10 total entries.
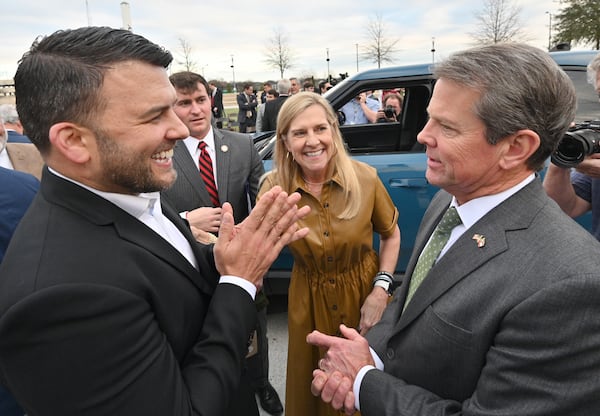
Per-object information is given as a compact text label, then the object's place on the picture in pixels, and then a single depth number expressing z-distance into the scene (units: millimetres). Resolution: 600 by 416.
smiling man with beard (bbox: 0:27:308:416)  862
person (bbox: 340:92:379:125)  6441
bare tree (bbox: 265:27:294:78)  37625
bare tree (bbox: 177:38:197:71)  28519
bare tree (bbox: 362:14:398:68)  32156
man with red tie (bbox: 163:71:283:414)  2459
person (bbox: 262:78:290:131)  7498
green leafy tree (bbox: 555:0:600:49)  29609
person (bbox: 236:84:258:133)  12604
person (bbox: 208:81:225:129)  13169
